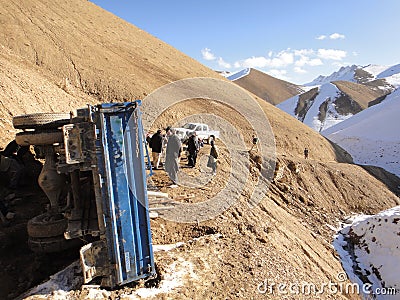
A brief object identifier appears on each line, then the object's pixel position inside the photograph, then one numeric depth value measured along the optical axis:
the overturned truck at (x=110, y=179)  4.04
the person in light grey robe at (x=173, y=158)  8.35
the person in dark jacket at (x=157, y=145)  9.52
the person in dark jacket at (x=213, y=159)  9.83
